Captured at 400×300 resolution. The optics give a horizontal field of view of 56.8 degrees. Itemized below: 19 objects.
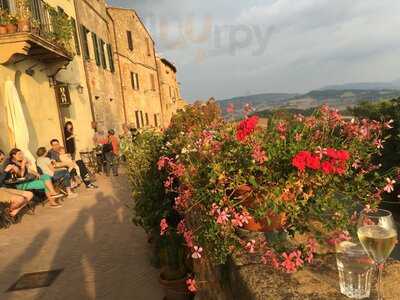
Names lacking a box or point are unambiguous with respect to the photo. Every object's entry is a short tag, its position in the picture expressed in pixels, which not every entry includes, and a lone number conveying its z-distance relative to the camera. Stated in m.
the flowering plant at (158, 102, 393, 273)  1.83
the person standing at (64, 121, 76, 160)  11.47
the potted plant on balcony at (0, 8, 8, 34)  8.70
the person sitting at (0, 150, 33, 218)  6.86
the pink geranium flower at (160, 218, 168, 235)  2.47
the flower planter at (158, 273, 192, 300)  3.67
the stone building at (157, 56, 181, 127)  31.86
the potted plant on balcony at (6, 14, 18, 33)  8.77
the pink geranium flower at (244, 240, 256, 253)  1.77
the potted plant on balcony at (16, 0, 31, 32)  8.77
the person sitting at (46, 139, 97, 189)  9.39
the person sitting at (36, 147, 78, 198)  8.41
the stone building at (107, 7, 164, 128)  22.55
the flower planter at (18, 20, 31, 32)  8.75
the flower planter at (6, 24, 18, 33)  8.77
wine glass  1.28
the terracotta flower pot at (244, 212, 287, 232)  1.91
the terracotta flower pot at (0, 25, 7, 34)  8.70
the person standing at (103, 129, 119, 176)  11.76
